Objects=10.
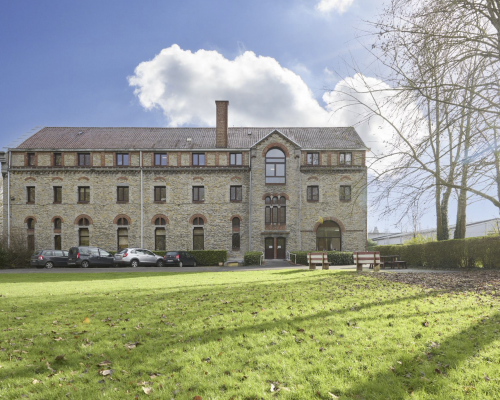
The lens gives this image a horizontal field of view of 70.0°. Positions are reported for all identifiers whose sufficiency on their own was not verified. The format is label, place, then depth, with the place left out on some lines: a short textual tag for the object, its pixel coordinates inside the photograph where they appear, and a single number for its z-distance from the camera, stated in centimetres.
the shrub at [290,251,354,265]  2814
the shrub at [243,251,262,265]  2861
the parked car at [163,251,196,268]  2941
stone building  3450
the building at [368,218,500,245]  4593
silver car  2892
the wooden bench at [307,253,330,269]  2050
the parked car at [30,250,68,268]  2738
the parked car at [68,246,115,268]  2817
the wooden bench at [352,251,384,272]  1820
